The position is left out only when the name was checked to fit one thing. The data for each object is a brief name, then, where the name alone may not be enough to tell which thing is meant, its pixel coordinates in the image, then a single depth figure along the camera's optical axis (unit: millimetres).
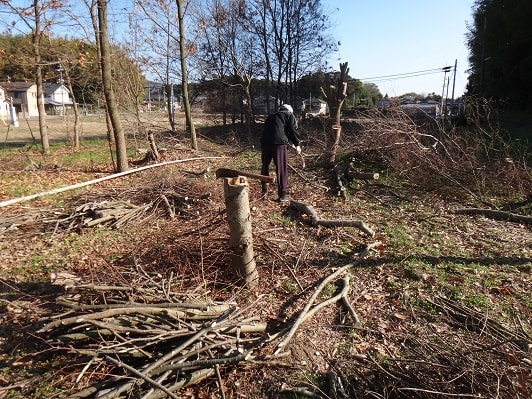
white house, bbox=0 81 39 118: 51406
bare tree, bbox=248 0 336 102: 25469
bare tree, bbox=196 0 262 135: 23141
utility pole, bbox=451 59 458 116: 27303
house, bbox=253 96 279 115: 28231
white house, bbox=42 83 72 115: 48188
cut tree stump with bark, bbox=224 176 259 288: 3916
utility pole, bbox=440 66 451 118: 27569
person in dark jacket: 6746
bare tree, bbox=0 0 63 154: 10594
